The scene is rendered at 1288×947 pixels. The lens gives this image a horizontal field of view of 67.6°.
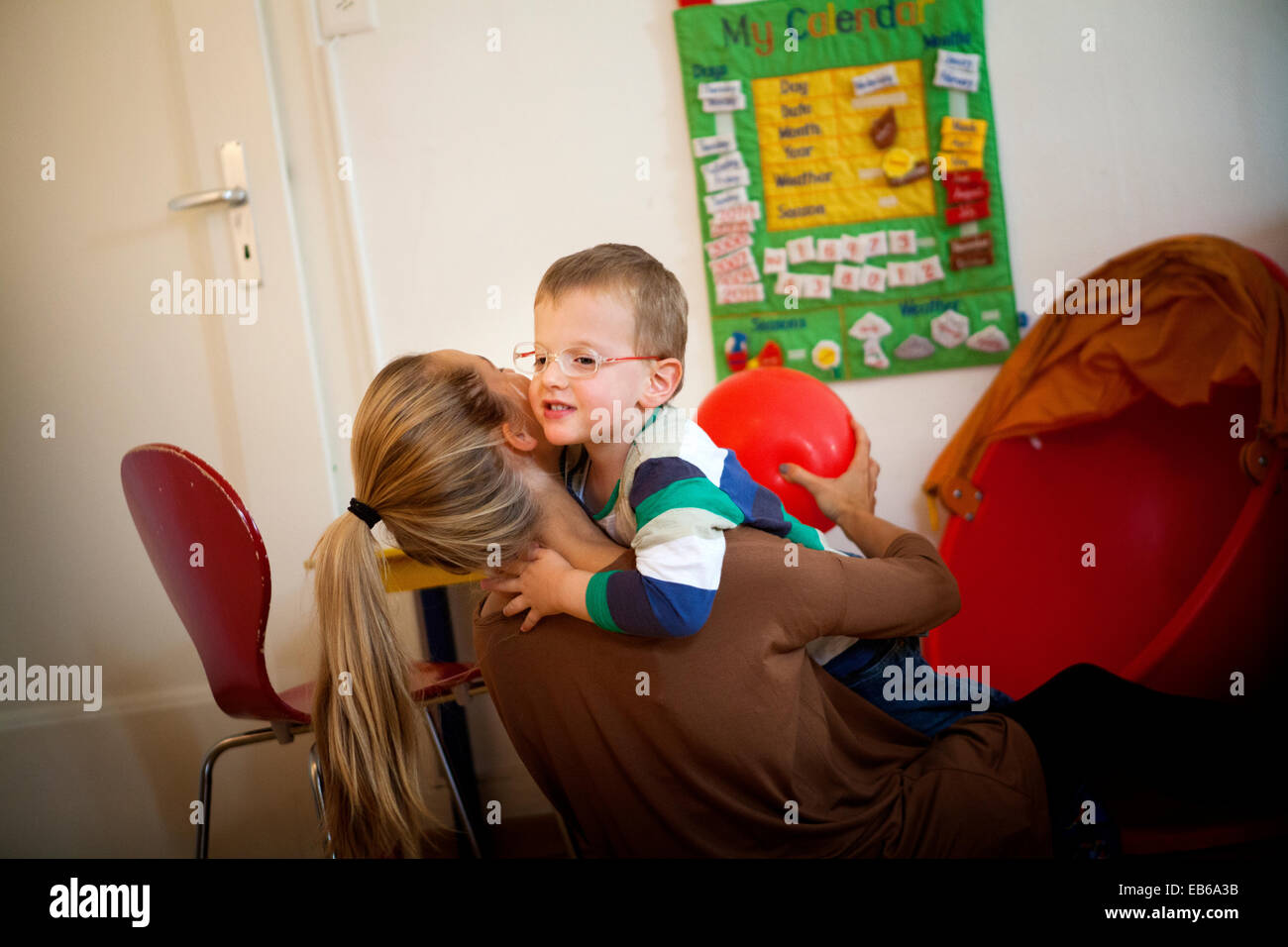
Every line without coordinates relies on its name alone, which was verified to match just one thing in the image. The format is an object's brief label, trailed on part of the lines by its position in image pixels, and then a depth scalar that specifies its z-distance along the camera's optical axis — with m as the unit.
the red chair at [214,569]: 1.46
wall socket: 2.38
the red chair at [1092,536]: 1.93
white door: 2.41
